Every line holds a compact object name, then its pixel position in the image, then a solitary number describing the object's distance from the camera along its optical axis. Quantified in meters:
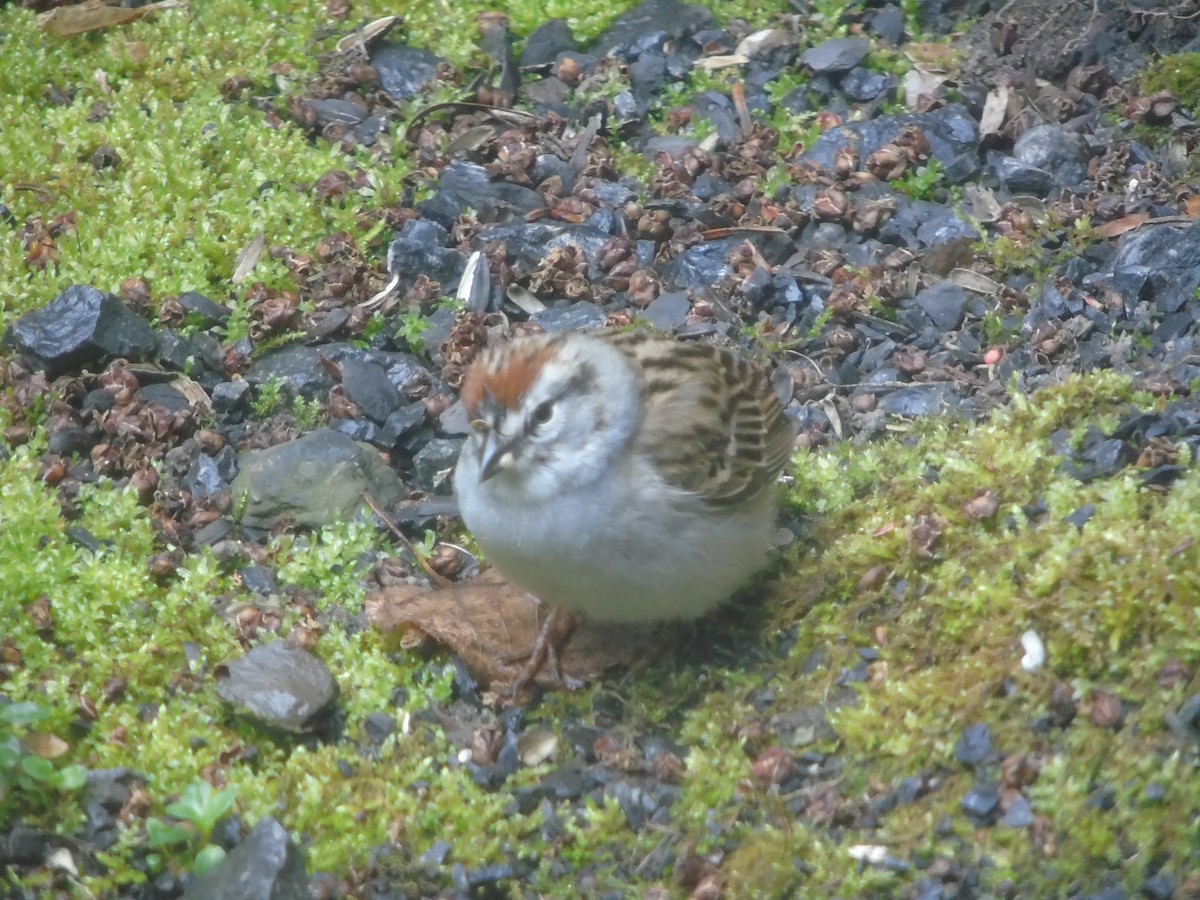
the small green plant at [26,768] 7.43
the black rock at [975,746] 7.27
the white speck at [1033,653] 7.44
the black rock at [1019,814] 6.88
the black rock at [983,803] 7.00
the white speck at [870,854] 7.06
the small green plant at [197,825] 7.44
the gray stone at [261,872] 7.04
